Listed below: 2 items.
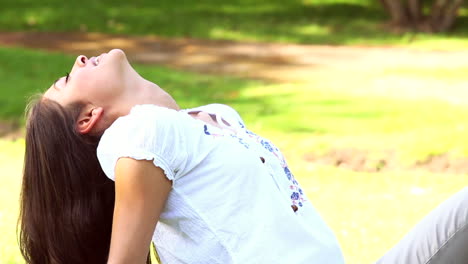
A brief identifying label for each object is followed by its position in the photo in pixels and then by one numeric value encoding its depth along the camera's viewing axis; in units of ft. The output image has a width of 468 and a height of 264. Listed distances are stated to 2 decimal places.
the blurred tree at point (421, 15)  95.35
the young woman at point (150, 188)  13.26
